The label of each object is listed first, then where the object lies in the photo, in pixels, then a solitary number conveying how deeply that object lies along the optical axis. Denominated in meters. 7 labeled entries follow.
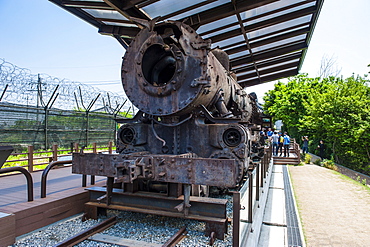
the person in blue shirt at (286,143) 15.45
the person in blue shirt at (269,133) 17.88
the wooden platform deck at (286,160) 14.74
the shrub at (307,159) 16.00
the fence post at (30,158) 7.68
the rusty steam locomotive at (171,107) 4.14
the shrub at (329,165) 14.67
